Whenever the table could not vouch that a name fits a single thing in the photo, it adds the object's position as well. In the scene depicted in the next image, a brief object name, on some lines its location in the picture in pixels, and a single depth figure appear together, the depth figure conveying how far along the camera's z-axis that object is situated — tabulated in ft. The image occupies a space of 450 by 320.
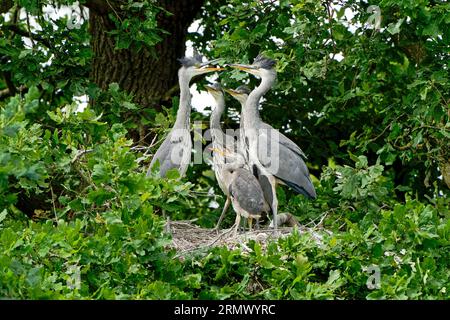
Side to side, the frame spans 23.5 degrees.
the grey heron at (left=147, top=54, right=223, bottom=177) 28.45
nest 25.35
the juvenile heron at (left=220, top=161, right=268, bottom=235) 26.89
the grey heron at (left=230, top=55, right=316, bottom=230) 29.09
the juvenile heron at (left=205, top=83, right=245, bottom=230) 29.04
